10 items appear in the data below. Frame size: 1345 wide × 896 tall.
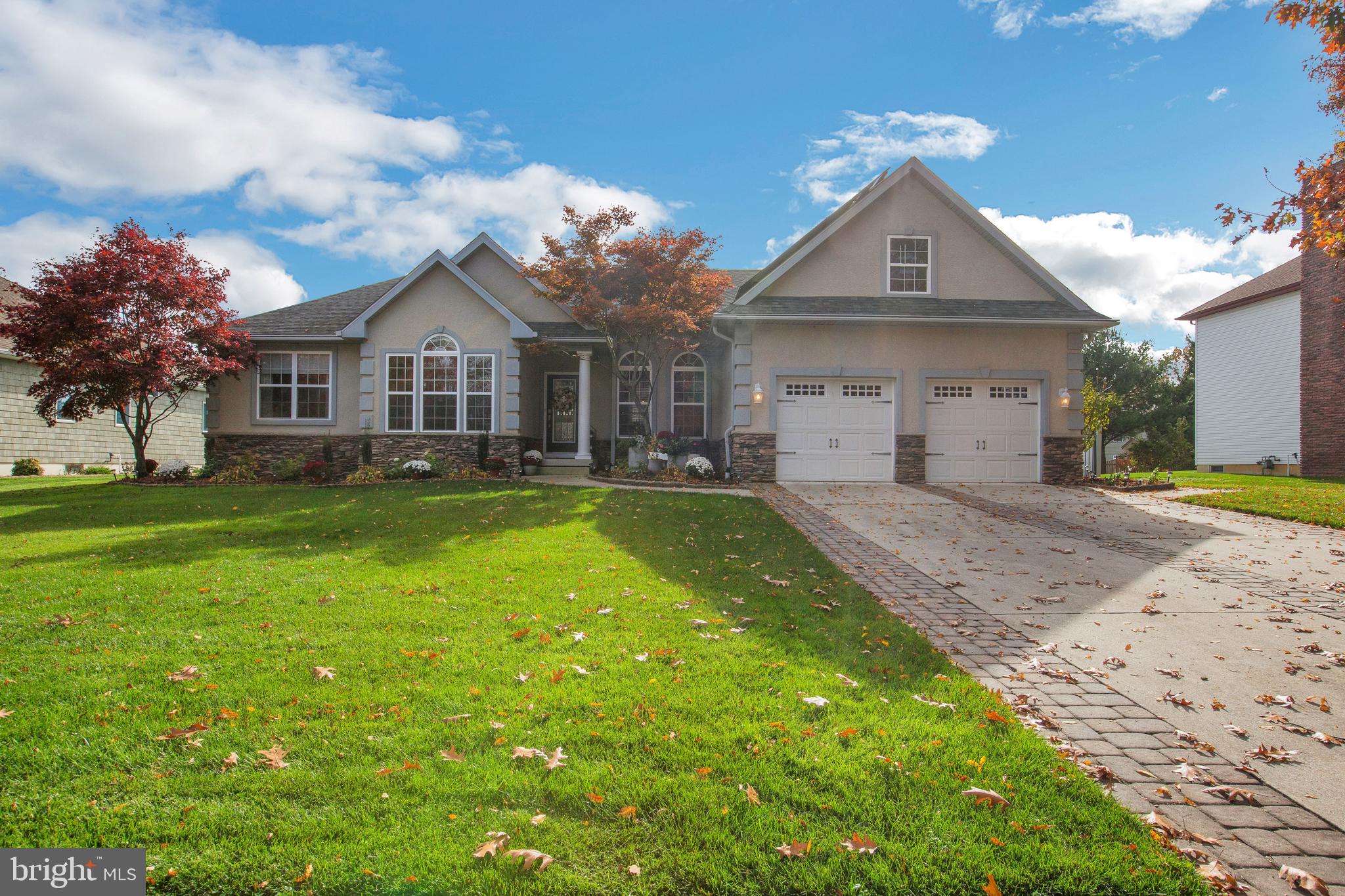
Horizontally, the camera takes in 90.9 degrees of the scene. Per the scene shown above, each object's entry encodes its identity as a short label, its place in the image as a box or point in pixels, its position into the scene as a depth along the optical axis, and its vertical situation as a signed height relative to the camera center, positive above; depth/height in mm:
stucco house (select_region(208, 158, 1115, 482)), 14836 +1921
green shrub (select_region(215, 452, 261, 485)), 16000 -704
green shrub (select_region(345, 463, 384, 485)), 15328 -756
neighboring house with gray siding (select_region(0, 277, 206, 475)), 19375 +192
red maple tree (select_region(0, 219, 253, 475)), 14211 +2590
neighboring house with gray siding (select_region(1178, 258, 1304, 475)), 21312 +2583
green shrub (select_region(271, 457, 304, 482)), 16031 -669
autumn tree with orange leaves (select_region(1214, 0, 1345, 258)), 6477 +2790
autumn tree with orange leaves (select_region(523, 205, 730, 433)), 14852 +3824
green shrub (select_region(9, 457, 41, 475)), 19328 -775
